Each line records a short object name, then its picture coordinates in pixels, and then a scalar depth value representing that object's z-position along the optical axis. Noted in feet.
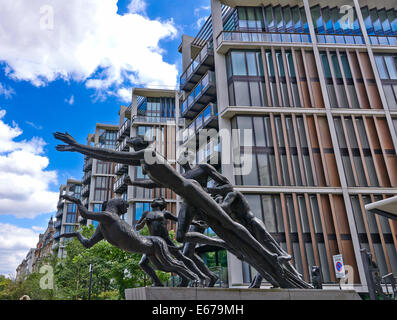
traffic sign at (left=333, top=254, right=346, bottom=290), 59.15
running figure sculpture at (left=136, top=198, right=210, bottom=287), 20.45
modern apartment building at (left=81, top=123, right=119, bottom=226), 187.01
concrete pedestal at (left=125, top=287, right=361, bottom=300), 15.67
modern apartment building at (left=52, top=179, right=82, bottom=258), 241.55
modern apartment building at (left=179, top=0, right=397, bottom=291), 72.49
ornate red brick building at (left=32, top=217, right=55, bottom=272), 277.66
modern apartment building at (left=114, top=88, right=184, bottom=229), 132.87
